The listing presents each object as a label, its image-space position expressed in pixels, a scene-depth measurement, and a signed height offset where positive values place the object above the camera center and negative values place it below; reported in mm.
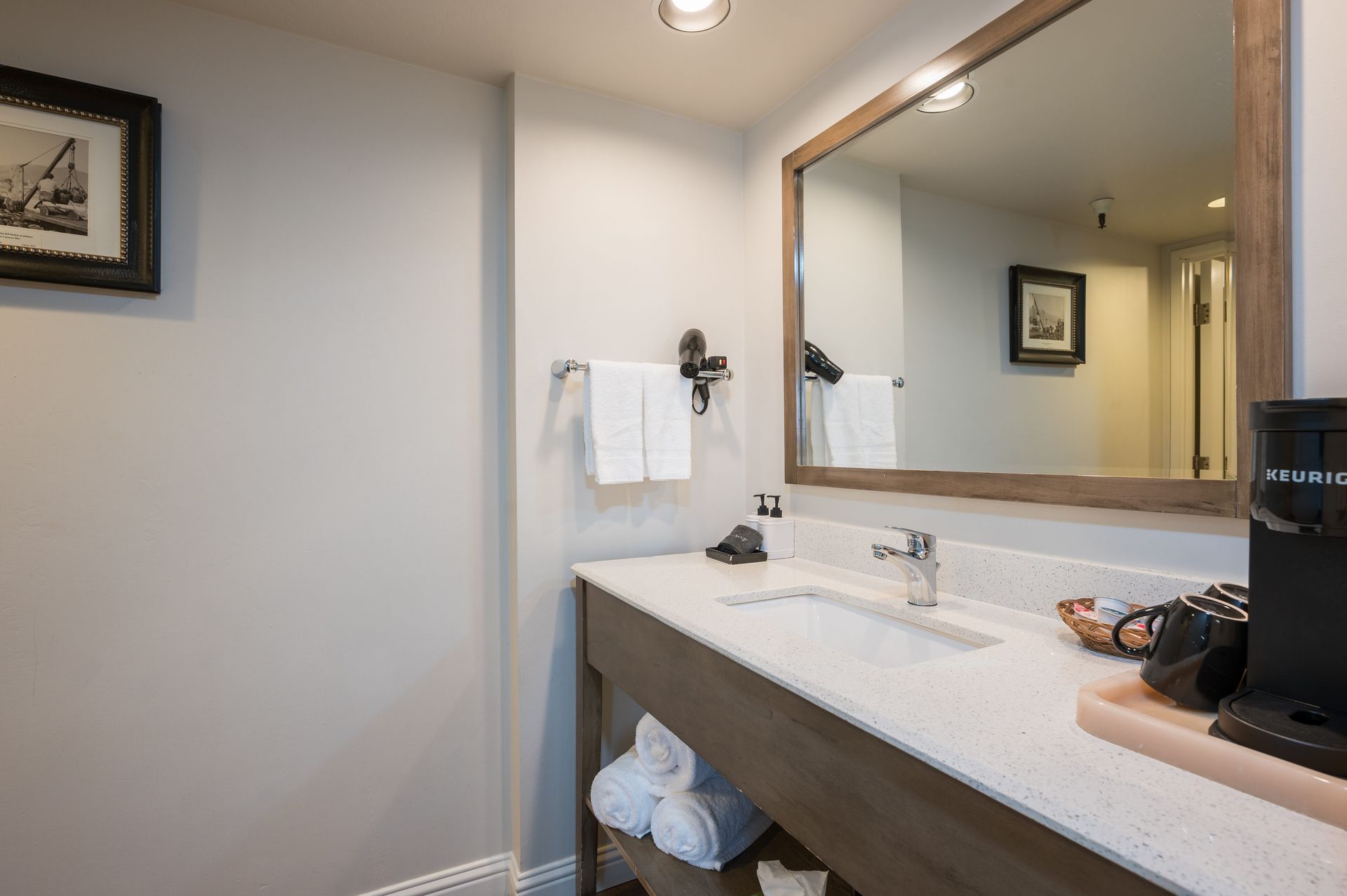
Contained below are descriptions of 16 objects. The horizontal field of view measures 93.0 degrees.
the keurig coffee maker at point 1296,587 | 590 -142
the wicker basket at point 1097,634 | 890 -268
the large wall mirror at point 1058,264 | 899 +331
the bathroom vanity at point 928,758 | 512 -315
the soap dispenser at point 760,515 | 1703 -184
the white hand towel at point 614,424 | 1636 +62
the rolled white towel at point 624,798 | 1384 -772
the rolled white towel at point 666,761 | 1354 -678
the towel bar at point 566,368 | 1620 +206
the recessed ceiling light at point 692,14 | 1382 +956
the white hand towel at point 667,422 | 1698 +70
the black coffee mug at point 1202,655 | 696 -231
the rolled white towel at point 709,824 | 1270 -766
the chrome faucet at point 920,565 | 1232 -228
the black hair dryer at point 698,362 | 1716 +231
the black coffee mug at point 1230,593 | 759 -183
